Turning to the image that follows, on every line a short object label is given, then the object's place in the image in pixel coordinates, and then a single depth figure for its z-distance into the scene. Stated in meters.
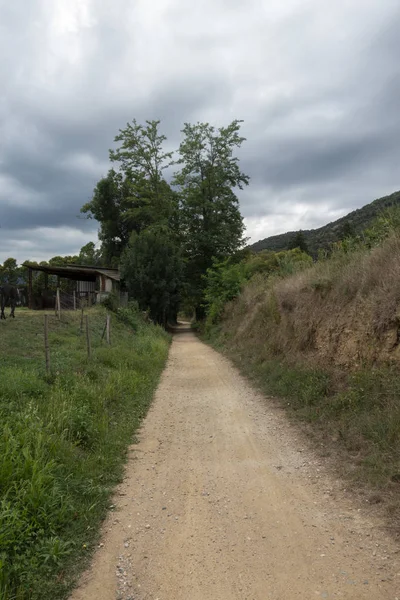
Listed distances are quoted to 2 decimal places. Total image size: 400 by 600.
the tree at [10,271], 46.68
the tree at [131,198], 40.03
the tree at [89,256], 53.75
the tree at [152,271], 31.34
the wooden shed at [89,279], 27.25
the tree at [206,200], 38.50
